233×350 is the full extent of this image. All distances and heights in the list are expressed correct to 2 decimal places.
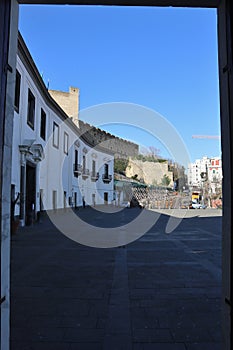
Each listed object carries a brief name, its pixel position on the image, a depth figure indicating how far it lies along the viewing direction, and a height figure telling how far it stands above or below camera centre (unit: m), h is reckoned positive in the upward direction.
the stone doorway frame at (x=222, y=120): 2.15 +0.51
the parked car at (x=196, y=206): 40.96 -0.89
